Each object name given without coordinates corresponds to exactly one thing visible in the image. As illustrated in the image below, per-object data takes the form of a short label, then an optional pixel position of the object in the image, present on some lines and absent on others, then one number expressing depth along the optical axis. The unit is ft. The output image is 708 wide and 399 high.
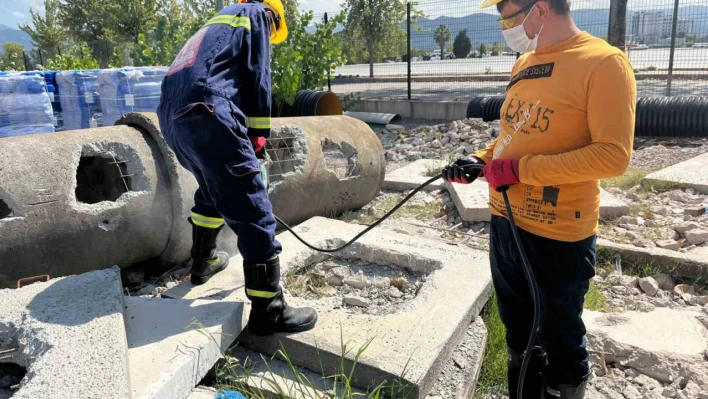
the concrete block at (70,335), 5.78
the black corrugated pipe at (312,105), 29.86
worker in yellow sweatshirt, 5.45
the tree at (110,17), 79.77
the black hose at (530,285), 5.86
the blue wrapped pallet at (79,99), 27.58
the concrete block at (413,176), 18.92
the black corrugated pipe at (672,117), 24.63
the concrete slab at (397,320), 7.37
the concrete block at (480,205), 15.05
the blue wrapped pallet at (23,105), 25.22
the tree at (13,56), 81.88
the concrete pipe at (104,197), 9.42
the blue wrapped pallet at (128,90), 26.91
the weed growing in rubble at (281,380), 7.06
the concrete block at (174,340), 6.46
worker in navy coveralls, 7.58
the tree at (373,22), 68.03
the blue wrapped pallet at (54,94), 28.40
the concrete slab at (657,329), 8.71
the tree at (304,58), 29.52
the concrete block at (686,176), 16.87
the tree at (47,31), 90.04
